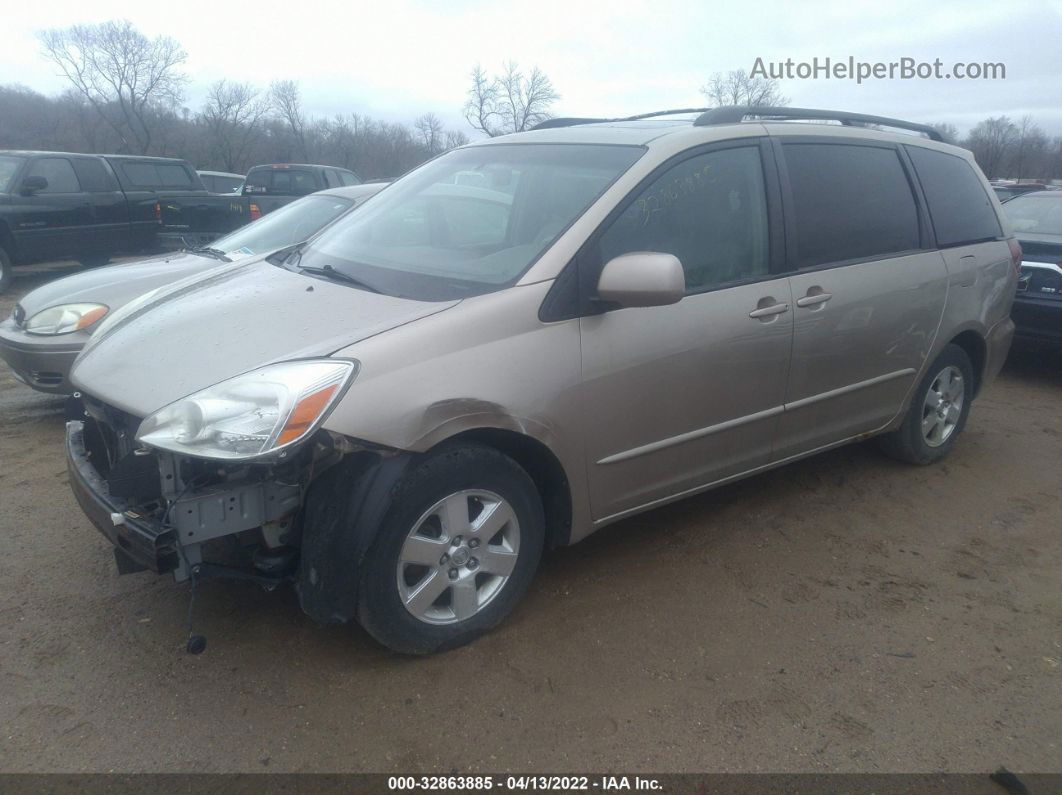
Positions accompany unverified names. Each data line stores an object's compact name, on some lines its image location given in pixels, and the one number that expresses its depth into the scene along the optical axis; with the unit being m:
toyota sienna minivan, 2.52
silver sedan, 4.75
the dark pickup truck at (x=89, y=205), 10.52
